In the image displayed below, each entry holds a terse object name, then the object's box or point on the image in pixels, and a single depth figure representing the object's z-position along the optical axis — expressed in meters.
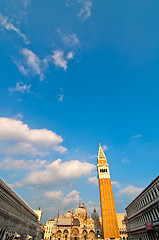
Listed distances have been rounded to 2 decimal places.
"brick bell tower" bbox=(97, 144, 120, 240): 72.50
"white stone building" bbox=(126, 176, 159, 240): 31.85
